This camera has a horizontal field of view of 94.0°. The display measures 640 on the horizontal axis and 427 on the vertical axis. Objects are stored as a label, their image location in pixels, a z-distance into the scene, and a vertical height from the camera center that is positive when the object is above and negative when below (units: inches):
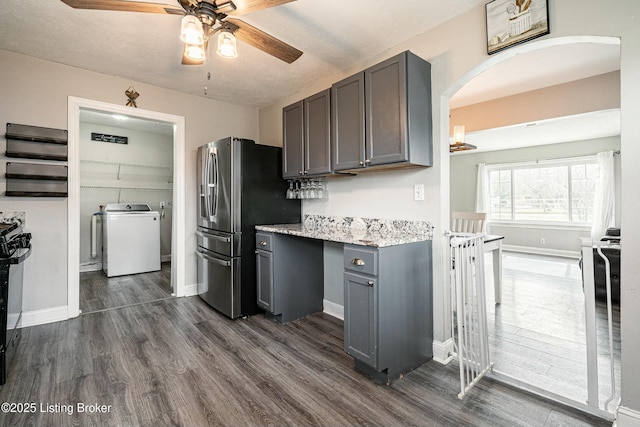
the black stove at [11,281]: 72.5 -17.4
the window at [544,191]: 243.6 +20.7
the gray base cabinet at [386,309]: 75.0 -24.7
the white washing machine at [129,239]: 181.3 -12.2
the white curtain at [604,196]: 223.6 +13.3
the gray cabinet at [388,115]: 81.4 +29.7
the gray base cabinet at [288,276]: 113.7 -23.1
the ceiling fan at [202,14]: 60.3 +43.5
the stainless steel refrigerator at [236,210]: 117.2 +3.3
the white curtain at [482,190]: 289.0 +24.3
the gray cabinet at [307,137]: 105.2 +30.4
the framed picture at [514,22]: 69.4 +47.0
